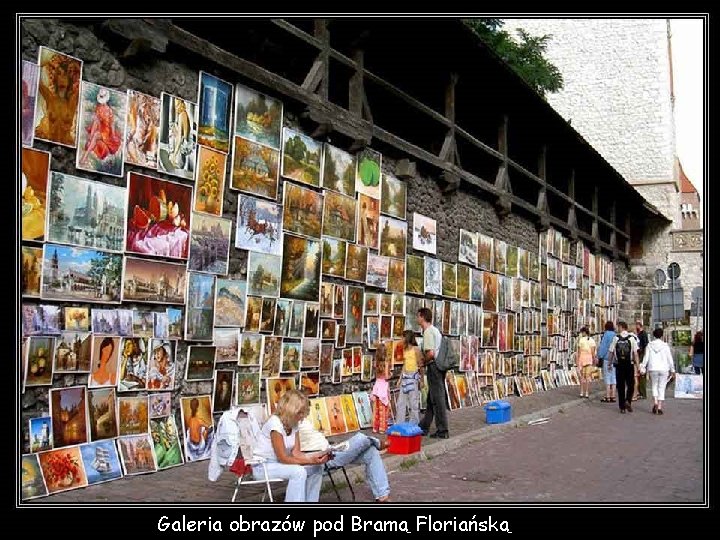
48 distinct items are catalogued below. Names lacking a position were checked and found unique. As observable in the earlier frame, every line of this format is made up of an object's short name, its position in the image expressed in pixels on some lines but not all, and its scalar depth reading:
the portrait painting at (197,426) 7.73
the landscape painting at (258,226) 8.59
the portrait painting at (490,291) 15.31
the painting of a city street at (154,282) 7.22
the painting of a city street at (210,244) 7.96
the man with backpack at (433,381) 9.74
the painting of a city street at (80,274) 6.45
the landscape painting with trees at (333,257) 10.14
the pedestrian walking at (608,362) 14.74
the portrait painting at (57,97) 6.38
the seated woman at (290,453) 5.58
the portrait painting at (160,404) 7.39
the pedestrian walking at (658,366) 13.81
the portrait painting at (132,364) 7.11
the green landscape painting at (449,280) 13.57
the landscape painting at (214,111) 8.12
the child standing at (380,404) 10.17
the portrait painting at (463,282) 14.20
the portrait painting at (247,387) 8.53
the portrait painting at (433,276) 12.95
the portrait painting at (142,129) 7.27
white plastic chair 5.65
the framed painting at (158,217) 7.26
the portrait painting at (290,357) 9.27
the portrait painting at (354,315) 10.65
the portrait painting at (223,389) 8.18
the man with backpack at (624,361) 13.36
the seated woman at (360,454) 5.97
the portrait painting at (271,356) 8.95
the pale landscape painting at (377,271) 11.20
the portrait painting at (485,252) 15.13
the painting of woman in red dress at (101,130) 6.78
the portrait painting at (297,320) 9.42
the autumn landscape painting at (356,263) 10.66
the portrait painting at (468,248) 14.29
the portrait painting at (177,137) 7.63
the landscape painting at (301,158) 9.39
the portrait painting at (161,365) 7.42
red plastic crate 8.45
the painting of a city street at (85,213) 6.50
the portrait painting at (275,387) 8.92
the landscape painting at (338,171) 10.20
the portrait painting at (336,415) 10.00
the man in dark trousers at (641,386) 16.76
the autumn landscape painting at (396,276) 11.74
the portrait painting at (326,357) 10.04
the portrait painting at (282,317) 9.17
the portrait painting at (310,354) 9.65
